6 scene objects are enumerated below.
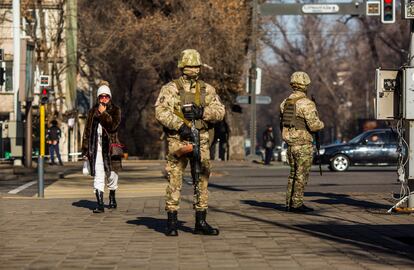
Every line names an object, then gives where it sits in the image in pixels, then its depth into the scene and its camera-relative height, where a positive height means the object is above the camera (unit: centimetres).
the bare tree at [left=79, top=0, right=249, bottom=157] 4144 +453
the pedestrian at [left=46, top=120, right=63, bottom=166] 3784 +26
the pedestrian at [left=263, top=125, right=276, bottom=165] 3967 +13
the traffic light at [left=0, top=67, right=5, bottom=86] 2826 +189
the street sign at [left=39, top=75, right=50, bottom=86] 2348 +148
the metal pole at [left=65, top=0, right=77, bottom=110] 4723 +512
